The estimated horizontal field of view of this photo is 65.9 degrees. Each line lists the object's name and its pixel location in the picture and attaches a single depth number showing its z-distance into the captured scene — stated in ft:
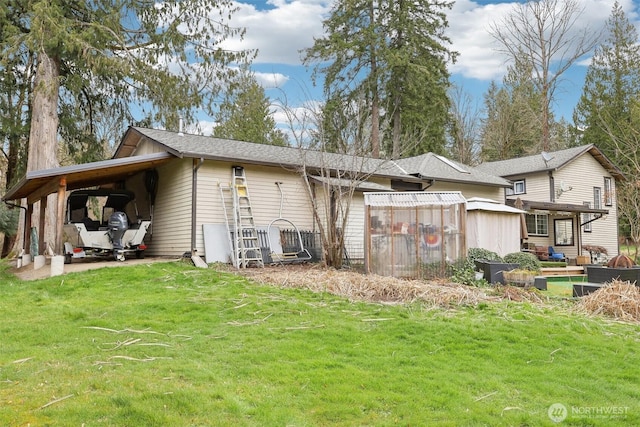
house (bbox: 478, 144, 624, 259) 74.49
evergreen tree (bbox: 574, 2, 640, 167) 108.88
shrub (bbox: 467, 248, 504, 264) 39.88
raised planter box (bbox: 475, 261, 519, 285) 33.78
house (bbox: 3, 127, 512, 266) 39.88
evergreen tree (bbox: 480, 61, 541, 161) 108.78
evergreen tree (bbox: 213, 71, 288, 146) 100.83
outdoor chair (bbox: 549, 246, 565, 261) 66.45
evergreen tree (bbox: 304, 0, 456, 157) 89.20
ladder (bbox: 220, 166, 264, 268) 39.37
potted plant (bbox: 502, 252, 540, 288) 32.99
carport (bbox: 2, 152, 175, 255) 35.14
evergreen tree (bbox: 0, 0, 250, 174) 49.03
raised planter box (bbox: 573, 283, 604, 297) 27.26
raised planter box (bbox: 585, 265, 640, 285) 26.91
